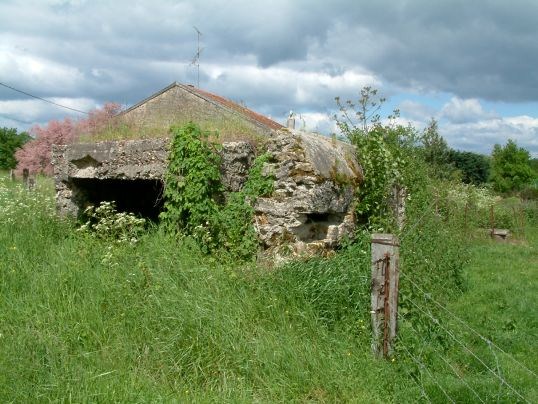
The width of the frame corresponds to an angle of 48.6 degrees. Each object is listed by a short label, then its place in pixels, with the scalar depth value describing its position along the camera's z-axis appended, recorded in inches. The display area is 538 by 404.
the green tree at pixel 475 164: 2066.9
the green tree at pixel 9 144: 1876.2
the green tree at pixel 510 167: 1812.3
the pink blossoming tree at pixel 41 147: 1088.1
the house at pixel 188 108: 342.3
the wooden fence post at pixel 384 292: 201.6
